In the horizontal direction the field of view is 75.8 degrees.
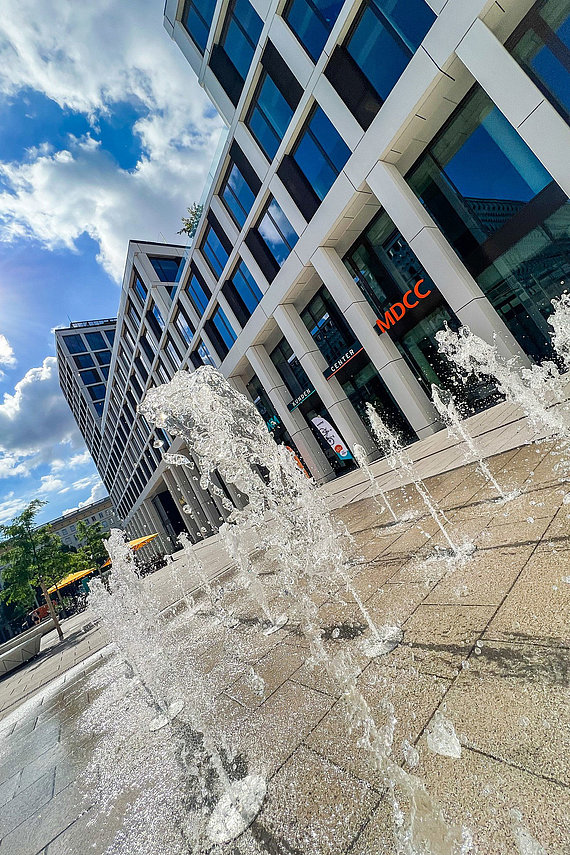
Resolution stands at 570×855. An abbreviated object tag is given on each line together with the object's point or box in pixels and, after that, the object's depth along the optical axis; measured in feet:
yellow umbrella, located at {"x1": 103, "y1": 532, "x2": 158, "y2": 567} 83.46
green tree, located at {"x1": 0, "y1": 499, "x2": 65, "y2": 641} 51.42
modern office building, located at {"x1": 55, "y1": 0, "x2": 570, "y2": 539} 30.96
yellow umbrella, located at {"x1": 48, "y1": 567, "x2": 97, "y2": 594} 61.61
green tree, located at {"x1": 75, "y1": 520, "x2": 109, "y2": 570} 128.44
